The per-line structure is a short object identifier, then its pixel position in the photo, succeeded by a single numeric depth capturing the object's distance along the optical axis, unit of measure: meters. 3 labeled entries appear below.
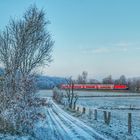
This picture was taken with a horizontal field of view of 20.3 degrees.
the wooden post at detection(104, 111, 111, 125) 30.66
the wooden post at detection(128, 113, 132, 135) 23.75
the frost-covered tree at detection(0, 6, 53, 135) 19.94
